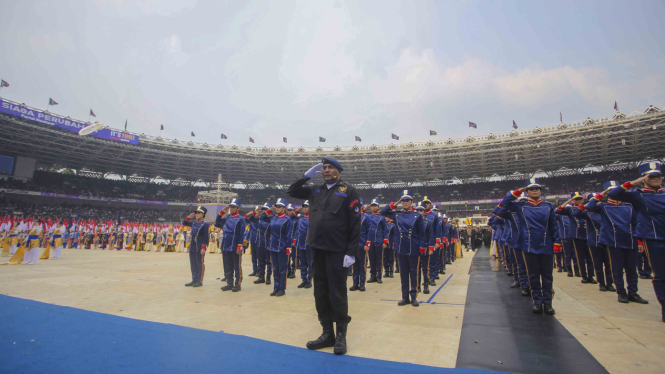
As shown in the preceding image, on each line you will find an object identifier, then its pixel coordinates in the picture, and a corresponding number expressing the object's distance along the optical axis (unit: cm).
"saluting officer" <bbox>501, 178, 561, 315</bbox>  434
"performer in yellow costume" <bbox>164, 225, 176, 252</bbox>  1994
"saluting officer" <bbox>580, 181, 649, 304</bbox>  502
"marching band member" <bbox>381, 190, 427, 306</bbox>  507
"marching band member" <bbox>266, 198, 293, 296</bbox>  608
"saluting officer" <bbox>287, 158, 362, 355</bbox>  320
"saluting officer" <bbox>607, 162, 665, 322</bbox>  394
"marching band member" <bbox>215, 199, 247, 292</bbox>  652
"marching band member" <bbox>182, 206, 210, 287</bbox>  698
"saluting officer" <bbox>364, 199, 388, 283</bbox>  793
